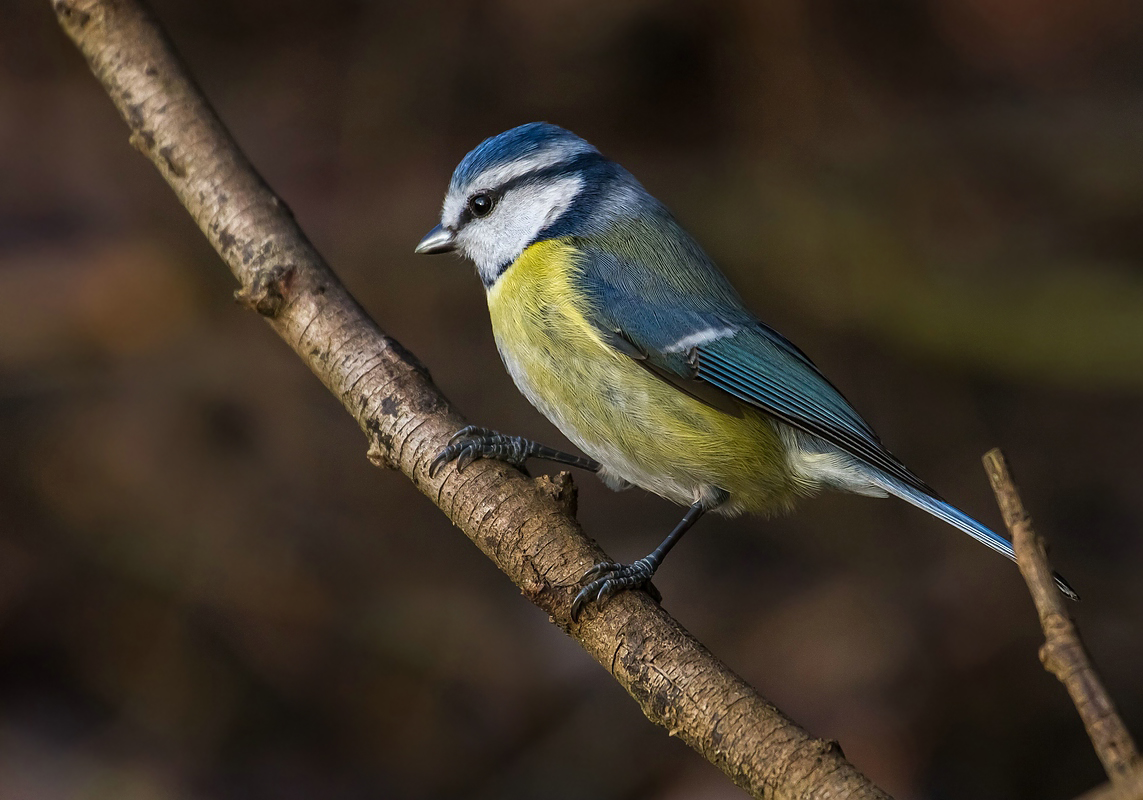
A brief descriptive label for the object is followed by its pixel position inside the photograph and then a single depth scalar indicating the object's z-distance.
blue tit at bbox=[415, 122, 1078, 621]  2.85
